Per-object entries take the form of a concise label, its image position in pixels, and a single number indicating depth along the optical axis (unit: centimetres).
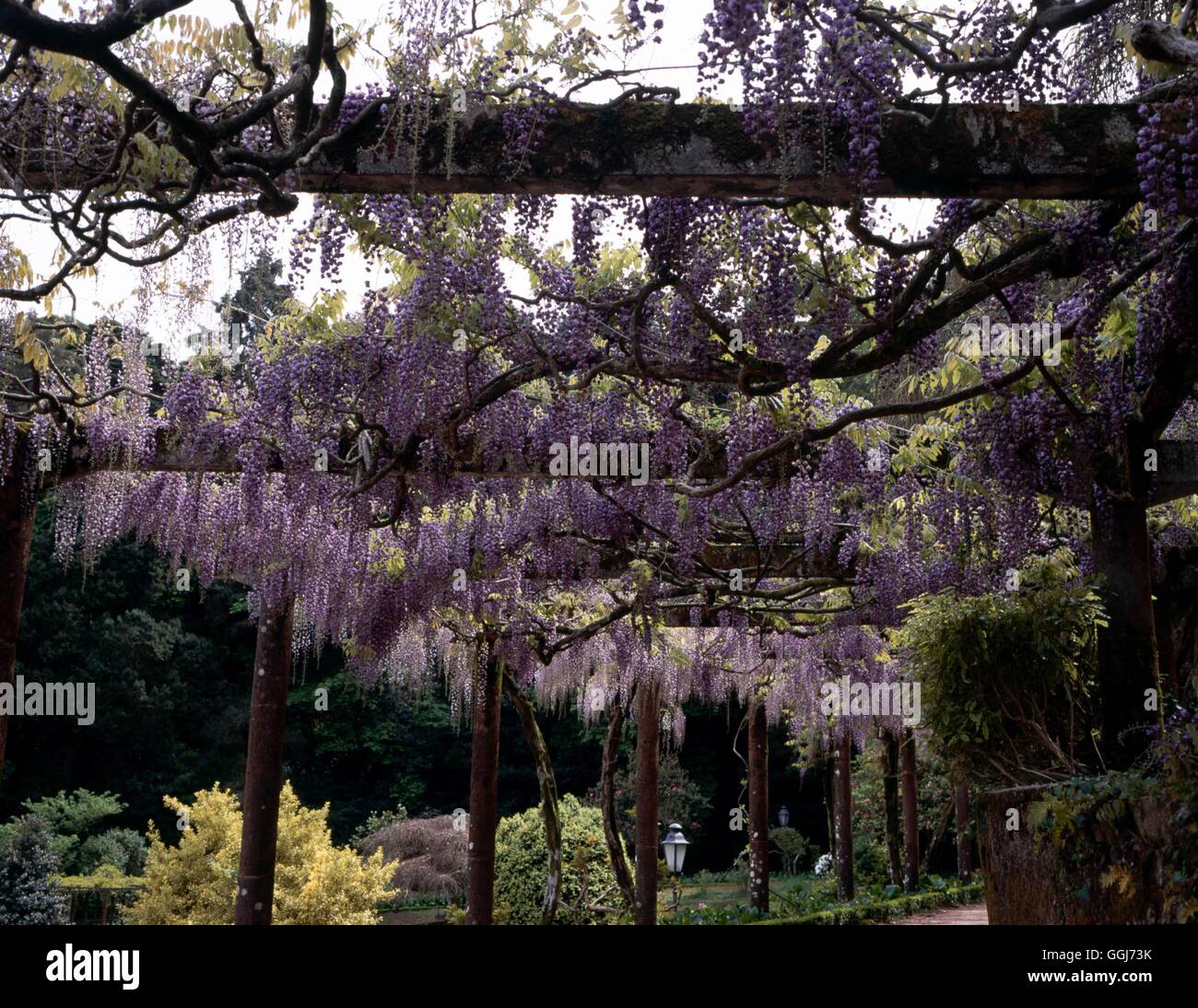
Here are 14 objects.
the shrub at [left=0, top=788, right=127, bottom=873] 1546
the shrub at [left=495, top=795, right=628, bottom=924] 1134
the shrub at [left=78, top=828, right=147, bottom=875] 1529
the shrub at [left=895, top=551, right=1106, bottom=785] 479
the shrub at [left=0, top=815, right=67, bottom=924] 1045
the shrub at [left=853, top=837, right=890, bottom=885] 1736
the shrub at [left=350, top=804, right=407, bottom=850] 1658
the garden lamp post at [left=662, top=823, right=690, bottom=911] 1141
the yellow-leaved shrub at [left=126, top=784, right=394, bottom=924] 911
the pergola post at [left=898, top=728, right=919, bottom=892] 1386
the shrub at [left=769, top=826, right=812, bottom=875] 1902
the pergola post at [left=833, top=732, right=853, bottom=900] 1208
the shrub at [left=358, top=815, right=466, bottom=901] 1499
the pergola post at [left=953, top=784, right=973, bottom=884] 1479
